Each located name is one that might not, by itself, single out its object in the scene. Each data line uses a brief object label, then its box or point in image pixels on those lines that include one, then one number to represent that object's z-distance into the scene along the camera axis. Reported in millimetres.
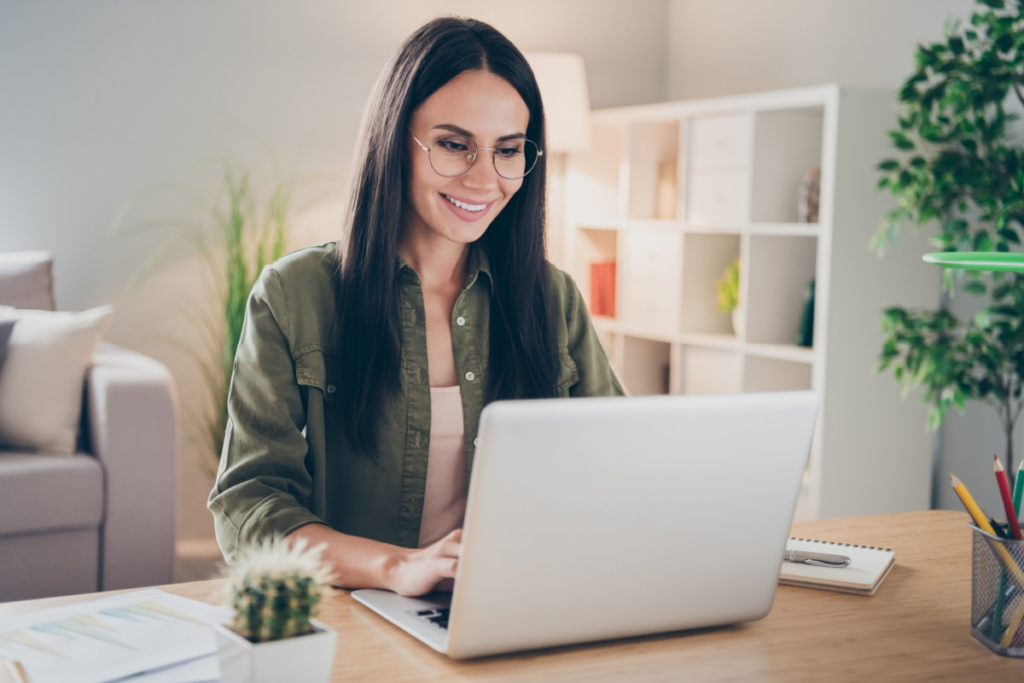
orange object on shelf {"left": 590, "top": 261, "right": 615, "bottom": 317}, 4039
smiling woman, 1312
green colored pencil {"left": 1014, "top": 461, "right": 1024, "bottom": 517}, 1014
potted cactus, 736
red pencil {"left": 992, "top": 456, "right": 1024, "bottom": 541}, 986
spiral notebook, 1127
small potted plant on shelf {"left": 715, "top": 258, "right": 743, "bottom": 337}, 3438
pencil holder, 958
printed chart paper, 870
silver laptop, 847
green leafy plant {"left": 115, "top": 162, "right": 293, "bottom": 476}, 3539
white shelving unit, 2936
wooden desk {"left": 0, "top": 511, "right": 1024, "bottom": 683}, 893
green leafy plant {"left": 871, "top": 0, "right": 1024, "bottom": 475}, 2473
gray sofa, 2566
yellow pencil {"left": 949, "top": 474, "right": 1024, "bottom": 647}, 956
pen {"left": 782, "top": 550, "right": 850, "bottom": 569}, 1189
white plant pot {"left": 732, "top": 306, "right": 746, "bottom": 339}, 3273
